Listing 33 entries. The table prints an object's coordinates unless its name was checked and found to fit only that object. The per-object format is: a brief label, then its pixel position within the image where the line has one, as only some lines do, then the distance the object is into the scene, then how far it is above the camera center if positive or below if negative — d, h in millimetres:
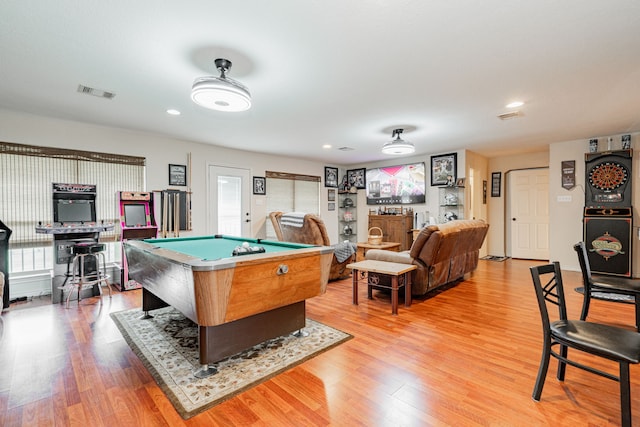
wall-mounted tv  7100 +628
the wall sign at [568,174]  5531 +640
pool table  1896 -557
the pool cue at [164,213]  4977 -33
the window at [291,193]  6887 +418
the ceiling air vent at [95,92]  3070 +1277
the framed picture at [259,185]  6551 +568
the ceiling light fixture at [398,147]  4410 +930
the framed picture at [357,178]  8291 +908
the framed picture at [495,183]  7258 +629
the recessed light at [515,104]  3516 +1258
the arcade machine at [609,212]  4805 -72
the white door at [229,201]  5859 +197
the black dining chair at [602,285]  2545 -680
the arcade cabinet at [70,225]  3793 -173
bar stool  3721 -731
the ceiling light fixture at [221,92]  2355 +961
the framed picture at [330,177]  8125 +916
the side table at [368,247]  5424 -690
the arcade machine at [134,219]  4297 -117
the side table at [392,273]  3322 -747
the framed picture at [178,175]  5289 +656
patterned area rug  1938 -1176
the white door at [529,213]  6734 -109
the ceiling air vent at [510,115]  3896 +1251
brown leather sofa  3572 -590
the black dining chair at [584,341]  1482 -719
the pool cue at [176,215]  5039 -78
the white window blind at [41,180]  3838 +442
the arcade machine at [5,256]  3383 -508
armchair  4566 -411
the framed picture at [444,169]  6458 +896
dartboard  5012 +552
